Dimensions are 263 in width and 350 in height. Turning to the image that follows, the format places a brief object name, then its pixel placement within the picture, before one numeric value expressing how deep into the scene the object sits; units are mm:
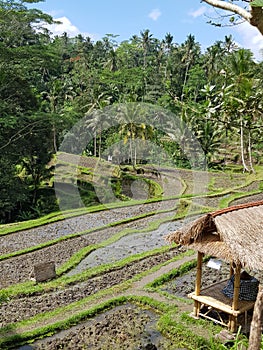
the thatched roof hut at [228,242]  6218
